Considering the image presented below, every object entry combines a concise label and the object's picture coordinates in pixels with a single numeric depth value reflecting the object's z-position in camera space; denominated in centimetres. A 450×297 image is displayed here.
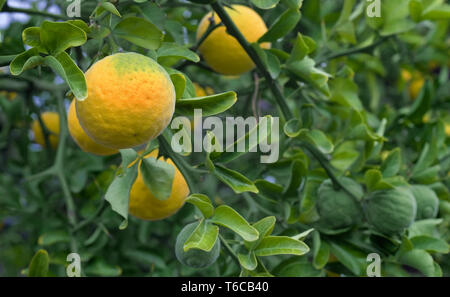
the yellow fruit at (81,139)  52
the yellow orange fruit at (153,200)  54
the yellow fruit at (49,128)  72
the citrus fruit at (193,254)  49
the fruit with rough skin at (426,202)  60
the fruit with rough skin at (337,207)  57
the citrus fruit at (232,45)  56
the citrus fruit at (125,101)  46
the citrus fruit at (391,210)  56
